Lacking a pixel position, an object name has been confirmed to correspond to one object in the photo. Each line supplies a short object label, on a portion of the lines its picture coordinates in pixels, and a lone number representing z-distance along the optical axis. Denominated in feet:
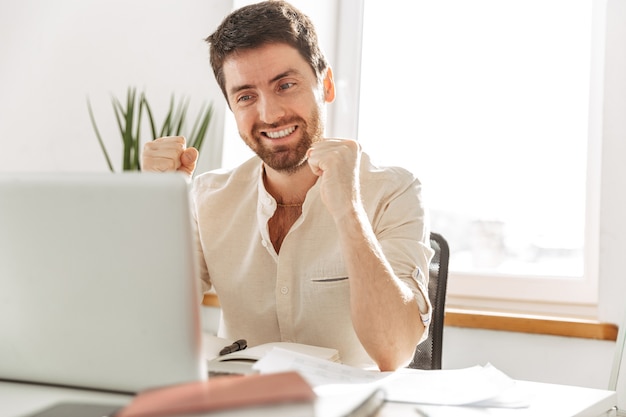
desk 2.73
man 4.84
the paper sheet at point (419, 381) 3.29
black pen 4.24
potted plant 8.79
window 7.89
